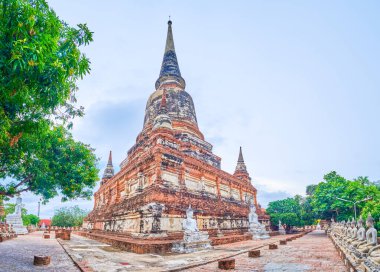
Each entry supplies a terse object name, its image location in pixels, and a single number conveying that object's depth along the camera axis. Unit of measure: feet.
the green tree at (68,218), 188.24
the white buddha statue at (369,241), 26.25
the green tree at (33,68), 16.20
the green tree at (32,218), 233.84
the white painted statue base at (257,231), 83.05
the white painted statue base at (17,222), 108.66
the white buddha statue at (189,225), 50.50
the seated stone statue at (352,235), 36.22
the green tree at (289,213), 126.00
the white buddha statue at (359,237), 31.44
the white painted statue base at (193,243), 46.60
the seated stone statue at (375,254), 19.44
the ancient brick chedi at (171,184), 58.85
